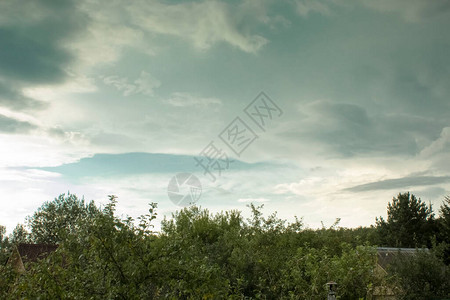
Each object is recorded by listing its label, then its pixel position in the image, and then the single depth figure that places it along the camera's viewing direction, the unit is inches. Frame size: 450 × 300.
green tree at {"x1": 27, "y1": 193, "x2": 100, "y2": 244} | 1756.9
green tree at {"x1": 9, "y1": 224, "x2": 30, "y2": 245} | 1780.3
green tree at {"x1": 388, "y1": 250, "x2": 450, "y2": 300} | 540.4
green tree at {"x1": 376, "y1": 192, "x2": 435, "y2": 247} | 1468.0
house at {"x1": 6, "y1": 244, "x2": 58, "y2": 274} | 1123.0
